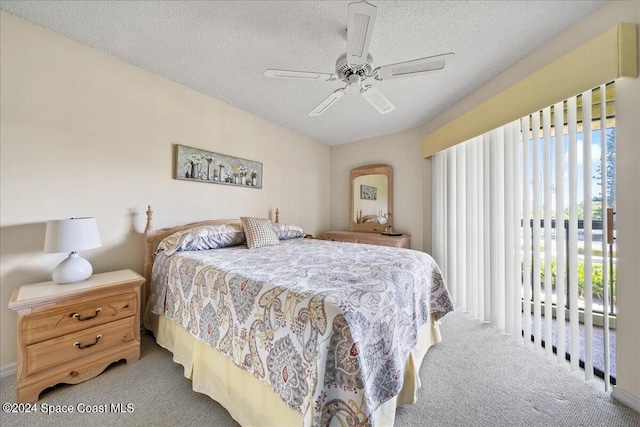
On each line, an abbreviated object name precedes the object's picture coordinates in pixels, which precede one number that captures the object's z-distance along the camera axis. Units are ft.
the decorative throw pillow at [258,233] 8.01
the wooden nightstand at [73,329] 4.63
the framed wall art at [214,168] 8.35
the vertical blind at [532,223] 5.31
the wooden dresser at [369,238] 11.27
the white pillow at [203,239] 6.89
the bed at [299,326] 2.99
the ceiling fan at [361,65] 3.86
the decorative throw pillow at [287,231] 9.66
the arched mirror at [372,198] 12.81
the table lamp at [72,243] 5.13
